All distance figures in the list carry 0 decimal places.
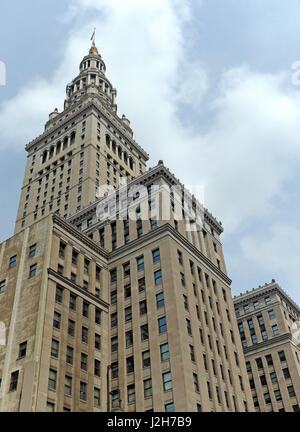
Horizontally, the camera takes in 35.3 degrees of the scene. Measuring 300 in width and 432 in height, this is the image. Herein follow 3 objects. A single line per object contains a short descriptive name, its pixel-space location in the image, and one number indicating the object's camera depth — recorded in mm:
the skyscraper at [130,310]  51125
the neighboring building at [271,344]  88250
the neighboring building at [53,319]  48562
